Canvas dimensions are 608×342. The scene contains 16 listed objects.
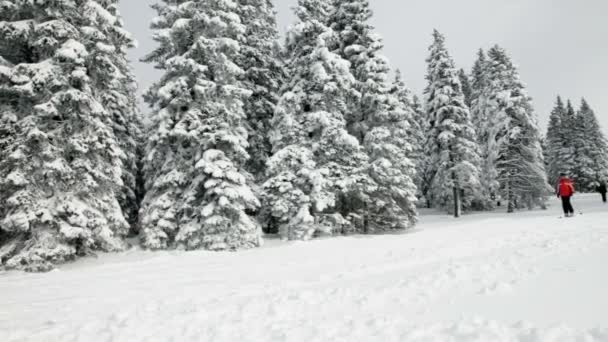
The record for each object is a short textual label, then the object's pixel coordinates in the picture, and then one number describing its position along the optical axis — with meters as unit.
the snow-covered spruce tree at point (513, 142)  28.72
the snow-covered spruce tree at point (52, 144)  11.32
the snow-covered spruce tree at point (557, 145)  46.48
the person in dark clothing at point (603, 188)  26.90
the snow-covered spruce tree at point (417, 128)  32.09
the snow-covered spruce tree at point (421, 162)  38.88
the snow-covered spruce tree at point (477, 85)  37.06
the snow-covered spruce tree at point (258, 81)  18.94
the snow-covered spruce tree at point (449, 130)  28.27
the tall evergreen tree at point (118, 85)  13.27
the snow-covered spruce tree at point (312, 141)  15.23
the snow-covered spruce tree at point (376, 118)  18.48
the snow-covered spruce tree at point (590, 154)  44.97
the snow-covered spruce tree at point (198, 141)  13.59
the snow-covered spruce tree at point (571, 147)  45.78
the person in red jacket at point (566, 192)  15.27
